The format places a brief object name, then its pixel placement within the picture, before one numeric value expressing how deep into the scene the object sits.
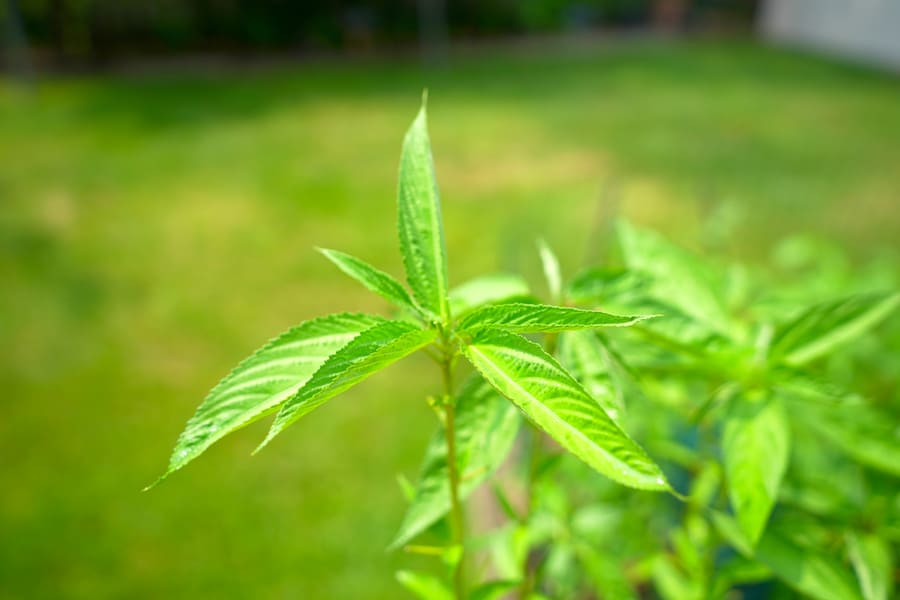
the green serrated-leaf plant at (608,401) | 0.39
